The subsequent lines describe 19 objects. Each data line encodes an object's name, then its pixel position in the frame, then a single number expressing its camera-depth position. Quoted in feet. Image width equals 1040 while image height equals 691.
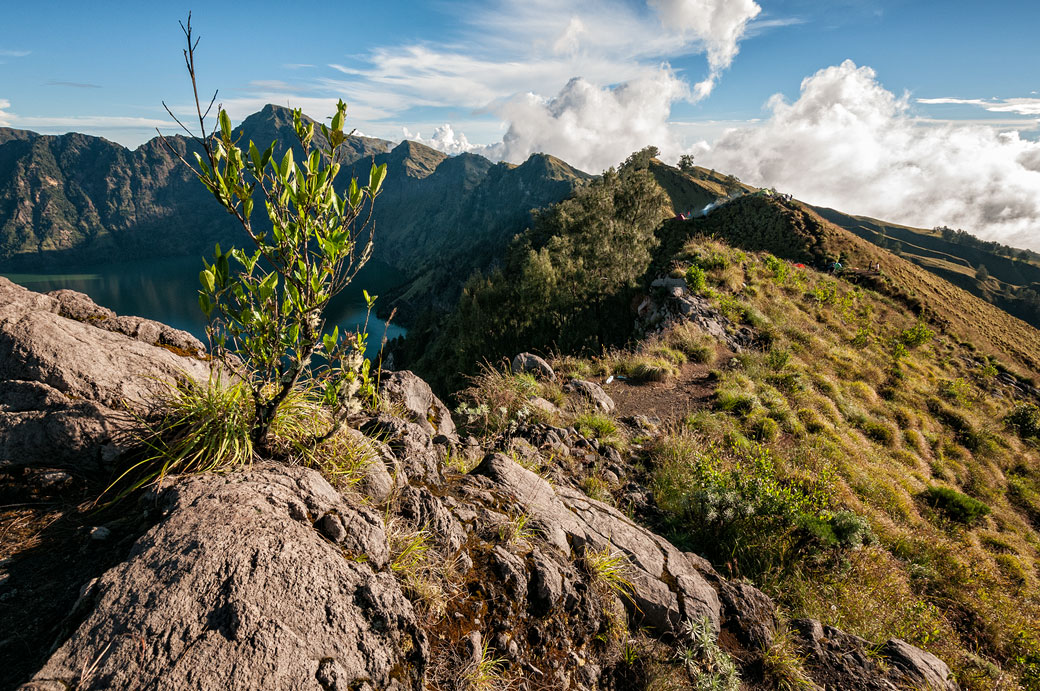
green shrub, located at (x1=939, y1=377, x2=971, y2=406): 46.14
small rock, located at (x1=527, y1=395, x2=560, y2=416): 24.75
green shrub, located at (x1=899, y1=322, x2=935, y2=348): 57.77
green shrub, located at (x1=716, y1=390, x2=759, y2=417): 29.94
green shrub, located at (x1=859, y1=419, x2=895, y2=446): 32.65
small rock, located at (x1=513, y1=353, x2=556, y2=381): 32.99
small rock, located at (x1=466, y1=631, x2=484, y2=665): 8.86
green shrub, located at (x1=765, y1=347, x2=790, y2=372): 37.72
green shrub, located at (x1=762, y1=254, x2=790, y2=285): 61.02
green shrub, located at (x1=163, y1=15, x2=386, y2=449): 8.07
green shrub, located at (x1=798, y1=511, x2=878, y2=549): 16.66
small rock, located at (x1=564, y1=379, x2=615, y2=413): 29.25
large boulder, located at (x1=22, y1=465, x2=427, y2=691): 6.00
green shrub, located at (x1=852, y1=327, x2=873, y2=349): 51.37
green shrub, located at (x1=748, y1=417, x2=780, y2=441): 27.27
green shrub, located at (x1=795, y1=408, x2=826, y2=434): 29.65
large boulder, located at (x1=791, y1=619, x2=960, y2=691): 11.80
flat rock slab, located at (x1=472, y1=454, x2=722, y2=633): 12.12
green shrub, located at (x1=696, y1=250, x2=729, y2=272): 57.31
